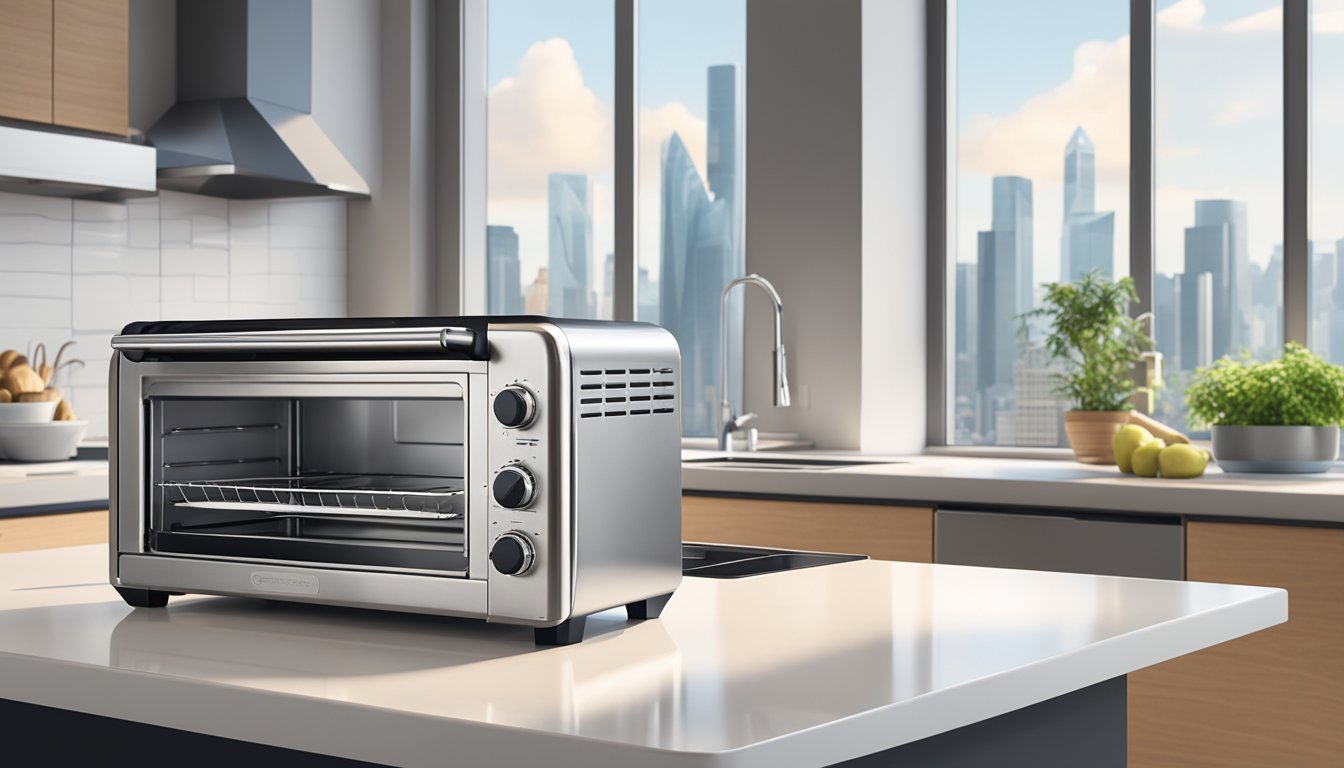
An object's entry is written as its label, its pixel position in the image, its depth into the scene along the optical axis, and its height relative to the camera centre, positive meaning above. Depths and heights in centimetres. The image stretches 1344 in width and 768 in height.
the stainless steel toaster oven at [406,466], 120 -9
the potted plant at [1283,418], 309 -10
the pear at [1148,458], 307 -18
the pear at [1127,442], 314 -15
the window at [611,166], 455 +70
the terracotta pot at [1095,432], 351 -14
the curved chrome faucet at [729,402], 379 -4
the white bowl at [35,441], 345 -17
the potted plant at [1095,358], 353 +4
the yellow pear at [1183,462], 301 -18
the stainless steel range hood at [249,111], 403 +79
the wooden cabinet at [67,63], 348 +79
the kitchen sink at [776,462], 374 -24
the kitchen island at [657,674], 93 -23
